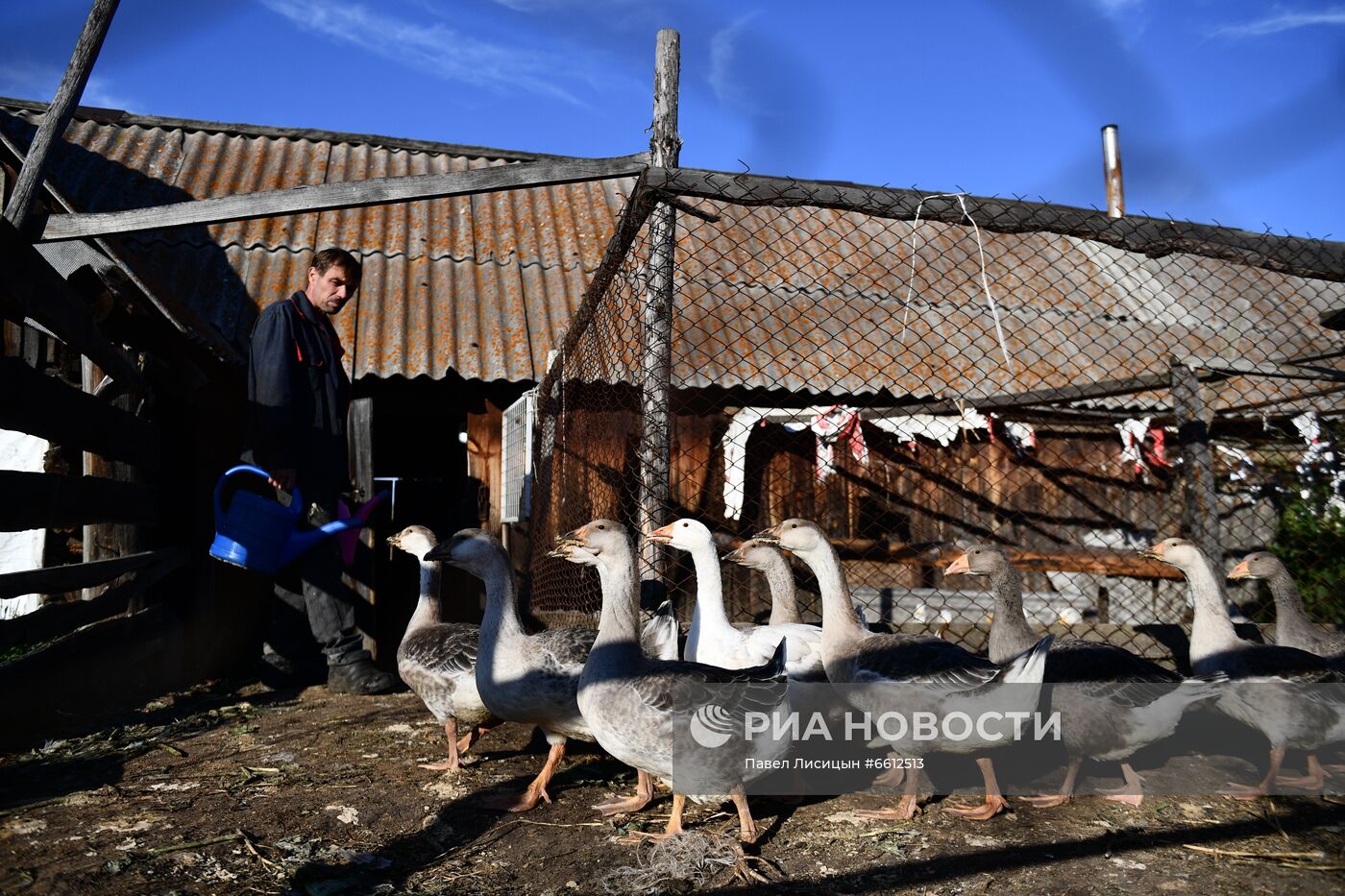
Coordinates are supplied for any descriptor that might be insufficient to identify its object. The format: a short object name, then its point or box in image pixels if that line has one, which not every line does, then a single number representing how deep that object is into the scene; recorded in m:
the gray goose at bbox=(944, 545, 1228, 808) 3.70
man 5.31
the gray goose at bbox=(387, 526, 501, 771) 4.18
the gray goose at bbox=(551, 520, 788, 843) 3.15
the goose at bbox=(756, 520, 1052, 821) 3.45
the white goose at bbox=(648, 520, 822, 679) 4.39
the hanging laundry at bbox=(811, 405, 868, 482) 8.05
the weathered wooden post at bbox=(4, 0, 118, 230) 3.52
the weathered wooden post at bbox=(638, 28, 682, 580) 3.99
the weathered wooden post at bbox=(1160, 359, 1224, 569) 5.33
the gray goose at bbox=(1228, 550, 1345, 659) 4.82
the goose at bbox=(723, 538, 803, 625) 4.83
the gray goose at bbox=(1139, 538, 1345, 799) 3.85
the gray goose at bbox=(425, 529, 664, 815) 3.62
